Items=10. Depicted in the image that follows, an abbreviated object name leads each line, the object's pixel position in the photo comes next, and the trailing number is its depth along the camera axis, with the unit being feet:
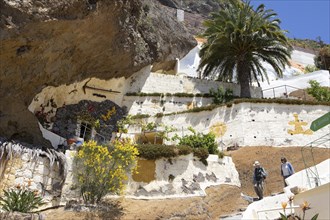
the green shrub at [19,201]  40.32
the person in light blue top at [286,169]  48.06
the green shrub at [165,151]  51.31
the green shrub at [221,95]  88.38
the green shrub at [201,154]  54.39
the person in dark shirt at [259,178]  46.47
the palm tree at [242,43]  84.69
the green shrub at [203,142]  59.41
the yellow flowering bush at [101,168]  45.50
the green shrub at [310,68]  141.88
